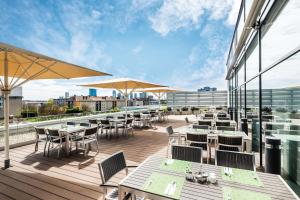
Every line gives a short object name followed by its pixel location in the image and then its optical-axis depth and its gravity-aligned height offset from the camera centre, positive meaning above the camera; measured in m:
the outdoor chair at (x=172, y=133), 3.44 -0.91
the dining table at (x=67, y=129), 3.52 -0.82
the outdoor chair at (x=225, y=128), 3.42 -0.77
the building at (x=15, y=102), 30.33 -0.41
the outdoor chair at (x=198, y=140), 2.91 -0.91
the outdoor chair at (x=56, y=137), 3.43 -1.00
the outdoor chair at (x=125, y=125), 5.40 -1.10
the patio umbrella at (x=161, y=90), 9.38 +0.72
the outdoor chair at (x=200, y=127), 3.64 -0.76
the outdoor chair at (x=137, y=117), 6.84 -0.91
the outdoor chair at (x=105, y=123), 5.07 -0.90
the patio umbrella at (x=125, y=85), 5.16 +0.67
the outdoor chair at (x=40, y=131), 3.59 -0.85
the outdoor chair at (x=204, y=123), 4.60 -0.83
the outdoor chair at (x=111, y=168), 1.46 -0.86
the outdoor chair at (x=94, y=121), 5.30 -0.86
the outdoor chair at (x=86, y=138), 3.53 -1.13
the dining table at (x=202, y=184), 1.10 -0.80
